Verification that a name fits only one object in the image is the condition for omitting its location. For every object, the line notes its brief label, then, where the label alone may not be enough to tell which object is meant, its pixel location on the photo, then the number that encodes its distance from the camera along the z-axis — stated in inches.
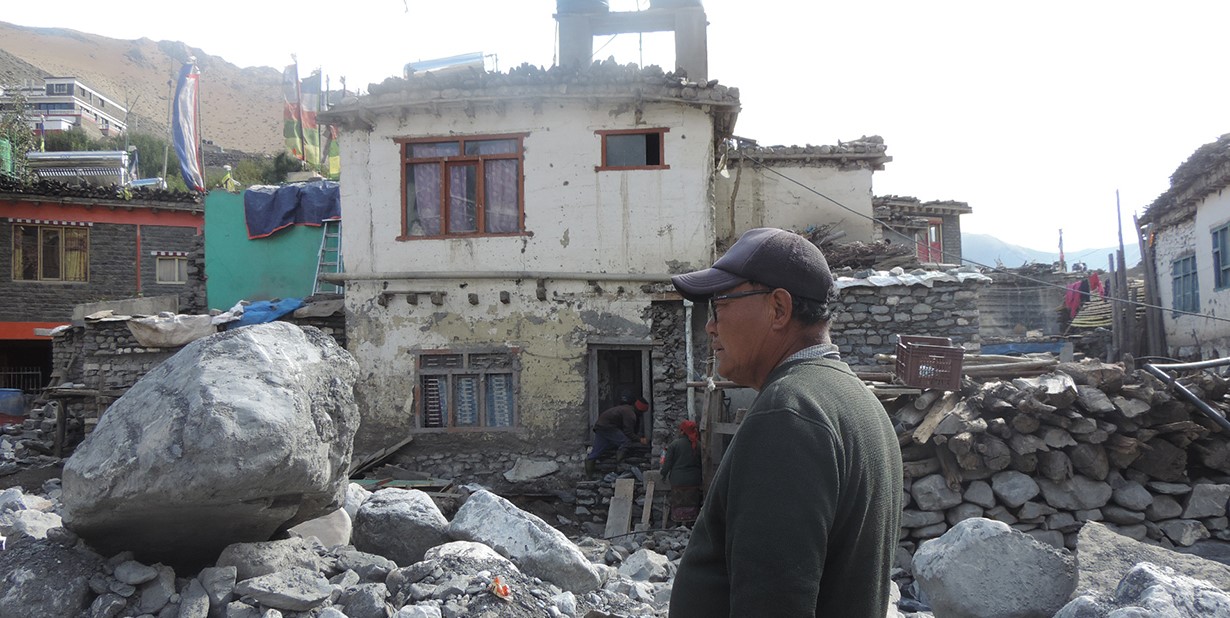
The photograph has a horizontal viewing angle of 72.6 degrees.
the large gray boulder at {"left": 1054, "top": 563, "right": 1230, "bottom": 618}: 135.6
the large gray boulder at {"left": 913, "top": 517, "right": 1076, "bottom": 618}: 180.4
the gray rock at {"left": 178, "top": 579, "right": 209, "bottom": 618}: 172.9
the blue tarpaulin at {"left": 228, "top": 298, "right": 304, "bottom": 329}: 575.0
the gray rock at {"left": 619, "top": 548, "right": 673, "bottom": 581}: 270.5
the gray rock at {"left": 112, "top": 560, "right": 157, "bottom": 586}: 178.5
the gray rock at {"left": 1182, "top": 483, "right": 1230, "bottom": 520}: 274.2
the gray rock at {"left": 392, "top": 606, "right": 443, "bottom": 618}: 173.3
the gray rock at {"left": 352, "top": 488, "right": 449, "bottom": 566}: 226.5
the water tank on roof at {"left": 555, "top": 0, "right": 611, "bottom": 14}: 665.0
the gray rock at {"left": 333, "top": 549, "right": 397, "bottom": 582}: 198.4
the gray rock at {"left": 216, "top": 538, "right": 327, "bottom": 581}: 186.5
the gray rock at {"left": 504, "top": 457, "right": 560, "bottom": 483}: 523.5
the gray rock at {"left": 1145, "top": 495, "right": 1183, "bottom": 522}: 279.7
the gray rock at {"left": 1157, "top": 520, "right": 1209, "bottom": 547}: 271.0
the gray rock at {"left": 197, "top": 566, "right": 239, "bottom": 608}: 177.9
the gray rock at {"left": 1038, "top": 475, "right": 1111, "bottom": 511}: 285.3
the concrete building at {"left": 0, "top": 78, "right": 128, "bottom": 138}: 2004.2
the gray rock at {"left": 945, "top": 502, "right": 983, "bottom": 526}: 288.5
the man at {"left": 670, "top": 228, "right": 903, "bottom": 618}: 61.4
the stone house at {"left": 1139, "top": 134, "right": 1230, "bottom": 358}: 597.9
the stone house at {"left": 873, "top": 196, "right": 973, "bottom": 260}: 805.2
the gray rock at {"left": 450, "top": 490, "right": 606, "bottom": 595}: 218.1
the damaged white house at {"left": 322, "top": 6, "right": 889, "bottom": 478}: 531.8
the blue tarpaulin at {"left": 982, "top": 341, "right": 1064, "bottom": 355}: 796.6
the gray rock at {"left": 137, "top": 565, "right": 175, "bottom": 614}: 175.9
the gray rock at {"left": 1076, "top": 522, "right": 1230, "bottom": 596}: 166.9
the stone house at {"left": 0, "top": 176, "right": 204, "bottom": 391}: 930.7
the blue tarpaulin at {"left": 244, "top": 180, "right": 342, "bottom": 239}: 673.0
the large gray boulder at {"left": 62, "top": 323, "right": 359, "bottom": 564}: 168.7
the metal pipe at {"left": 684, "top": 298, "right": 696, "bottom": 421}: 507.8
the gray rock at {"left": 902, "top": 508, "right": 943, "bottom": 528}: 290.0
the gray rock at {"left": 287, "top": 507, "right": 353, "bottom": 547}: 222.1
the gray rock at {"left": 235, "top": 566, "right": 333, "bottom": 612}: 174.2
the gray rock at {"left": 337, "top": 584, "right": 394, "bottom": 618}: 178.4
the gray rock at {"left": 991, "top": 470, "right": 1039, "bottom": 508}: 286.7
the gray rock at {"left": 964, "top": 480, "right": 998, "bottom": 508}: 289.7
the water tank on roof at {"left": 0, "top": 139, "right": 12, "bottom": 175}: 1071.0
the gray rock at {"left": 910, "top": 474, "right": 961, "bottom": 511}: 289.9
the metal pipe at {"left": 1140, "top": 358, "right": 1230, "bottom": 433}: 258.8
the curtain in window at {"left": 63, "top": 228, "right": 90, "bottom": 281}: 952.9
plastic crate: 299.3
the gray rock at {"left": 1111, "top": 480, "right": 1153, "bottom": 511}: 282.0
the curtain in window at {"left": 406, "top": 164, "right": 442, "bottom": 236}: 556.4
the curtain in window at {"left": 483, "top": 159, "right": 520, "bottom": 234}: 549.3
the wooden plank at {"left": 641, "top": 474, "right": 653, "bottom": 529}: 446.0
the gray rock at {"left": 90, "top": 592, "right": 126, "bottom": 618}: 171.0
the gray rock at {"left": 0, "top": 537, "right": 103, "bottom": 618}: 170.1
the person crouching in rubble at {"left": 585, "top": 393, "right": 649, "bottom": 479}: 519.2
